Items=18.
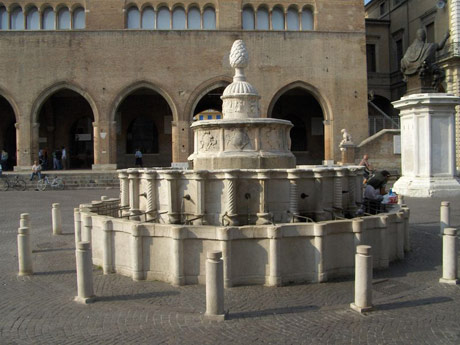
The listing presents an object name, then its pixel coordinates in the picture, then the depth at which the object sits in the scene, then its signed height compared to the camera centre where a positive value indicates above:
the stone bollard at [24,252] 6.41 -1.16
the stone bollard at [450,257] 5.61 -1.16
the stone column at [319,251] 5.55 -1.05
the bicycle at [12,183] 22.14 -0.57
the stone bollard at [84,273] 5.16 -1.20
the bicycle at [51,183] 22.23 -0.60
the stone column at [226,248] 5.36 -0.96
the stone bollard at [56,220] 9.60 -1.06
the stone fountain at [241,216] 5.54 -0.72
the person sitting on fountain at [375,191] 8.15 -0.48
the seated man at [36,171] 22.62 +0.02
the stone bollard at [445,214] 8.22 -0.91
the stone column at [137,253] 5.77 -1.09
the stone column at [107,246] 6.23 -1.06
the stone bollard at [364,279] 4.70 -1.19
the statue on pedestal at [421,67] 15.34 +3.45
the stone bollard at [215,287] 4.49 -1.19
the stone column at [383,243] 6.28 -1.09
